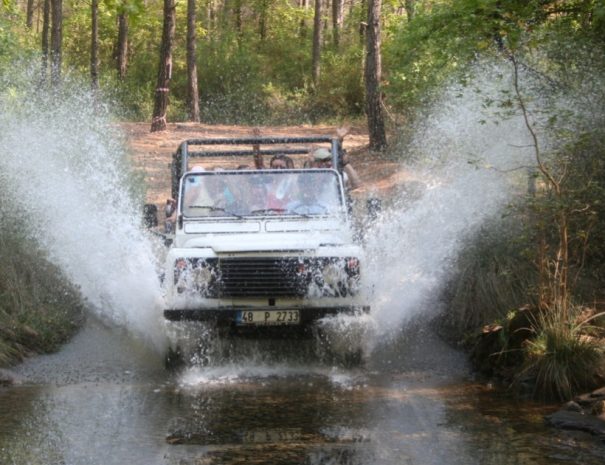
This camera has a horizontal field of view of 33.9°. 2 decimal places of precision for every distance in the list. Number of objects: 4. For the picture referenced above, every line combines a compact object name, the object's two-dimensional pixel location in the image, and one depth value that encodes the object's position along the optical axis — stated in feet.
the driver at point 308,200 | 30.68
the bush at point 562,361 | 24.90
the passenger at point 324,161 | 32.35
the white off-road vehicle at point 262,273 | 26.53
